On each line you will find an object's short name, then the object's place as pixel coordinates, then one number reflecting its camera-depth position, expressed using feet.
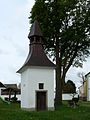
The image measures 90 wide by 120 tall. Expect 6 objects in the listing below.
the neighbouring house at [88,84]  101.77
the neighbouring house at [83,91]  106.34
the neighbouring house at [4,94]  108.68
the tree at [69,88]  118.48
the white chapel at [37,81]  50.24
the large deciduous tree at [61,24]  60.69
